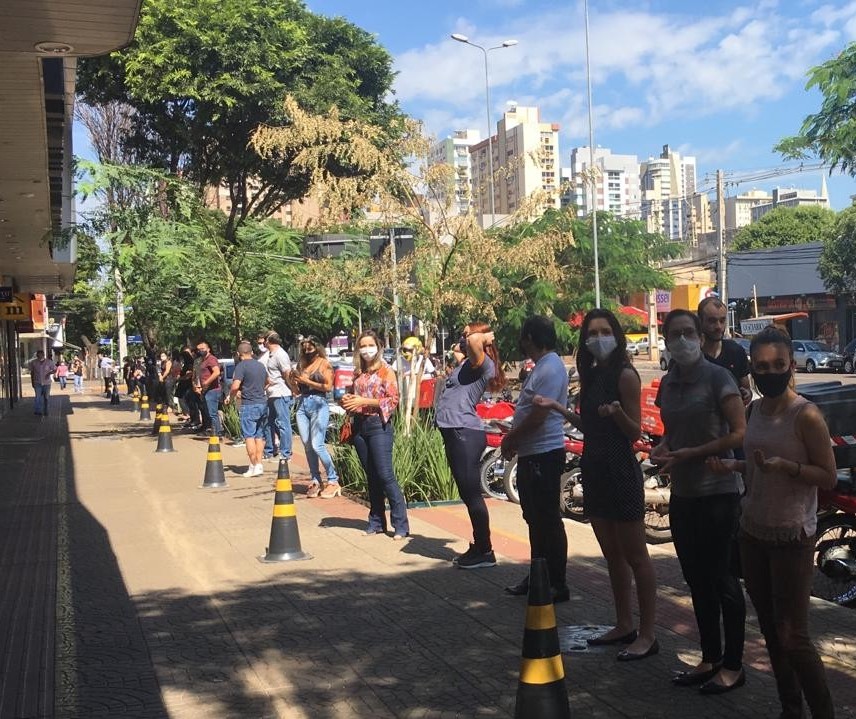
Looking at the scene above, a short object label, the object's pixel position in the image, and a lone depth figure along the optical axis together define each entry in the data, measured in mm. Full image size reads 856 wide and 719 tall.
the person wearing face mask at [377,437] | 8383
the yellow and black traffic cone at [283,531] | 7801
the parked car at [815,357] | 39531
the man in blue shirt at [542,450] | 5910
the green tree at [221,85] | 22203
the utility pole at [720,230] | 40719
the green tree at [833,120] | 12453
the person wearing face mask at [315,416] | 10945
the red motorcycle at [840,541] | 6223
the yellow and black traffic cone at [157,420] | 18880
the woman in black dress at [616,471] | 5020
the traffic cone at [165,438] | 17062
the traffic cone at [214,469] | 12219
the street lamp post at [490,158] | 11870
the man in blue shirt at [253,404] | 13109
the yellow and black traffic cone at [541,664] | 3592
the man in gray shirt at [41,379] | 28039
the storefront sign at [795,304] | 51188
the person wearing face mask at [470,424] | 7043
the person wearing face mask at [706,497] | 4445
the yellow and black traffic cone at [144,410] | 25500
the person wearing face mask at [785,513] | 3797
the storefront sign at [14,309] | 23734
